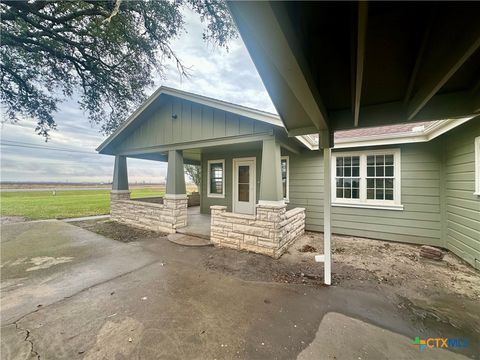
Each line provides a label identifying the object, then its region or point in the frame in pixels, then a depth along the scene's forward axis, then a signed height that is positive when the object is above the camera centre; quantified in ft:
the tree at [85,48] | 13.39 +11.15
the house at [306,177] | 13.82 +0.59
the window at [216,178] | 25.55 +0.55
